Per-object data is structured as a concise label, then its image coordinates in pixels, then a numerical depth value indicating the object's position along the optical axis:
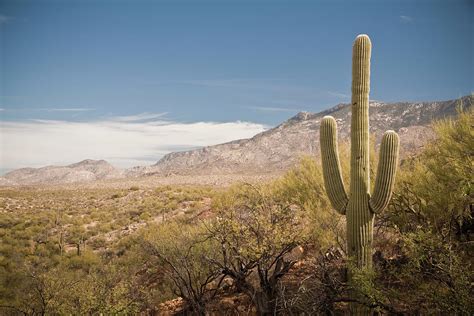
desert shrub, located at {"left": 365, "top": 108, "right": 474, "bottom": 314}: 6.08
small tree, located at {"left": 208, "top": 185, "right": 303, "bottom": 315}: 9.23
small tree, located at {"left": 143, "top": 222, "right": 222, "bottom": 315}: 10.31
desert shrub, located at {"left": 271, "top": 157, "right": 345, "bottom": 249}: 11.33
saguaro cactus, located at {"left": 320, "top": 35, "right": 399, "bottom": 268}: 8.35
